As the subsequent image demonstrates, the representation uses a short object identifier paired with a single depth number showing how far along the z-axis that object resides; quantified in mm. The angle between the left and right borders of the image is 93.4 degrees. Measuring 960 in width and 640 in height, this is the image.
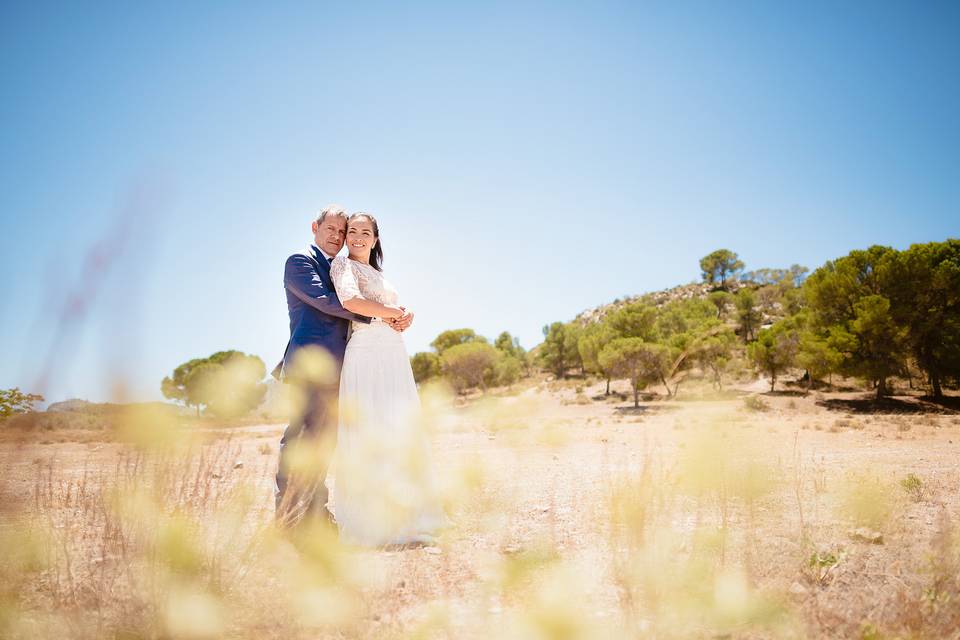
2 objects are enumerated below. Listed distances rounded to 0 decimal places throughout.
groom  3527
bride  3559
